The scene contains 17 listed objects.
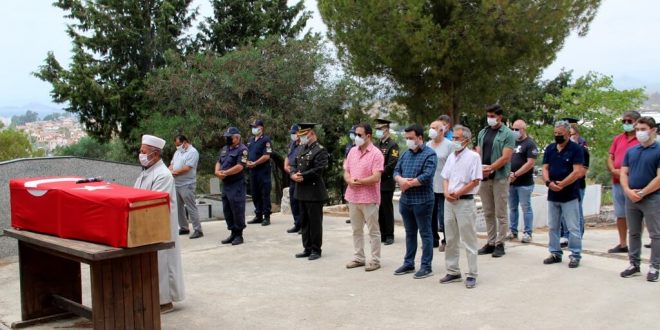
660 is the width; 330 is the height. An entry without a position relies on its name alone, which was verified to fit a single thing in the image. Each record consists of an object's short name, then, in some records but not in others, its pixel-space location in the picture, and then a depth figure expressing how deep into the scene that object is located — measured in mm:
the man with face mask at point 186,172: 10148
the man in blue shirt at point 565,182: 7188
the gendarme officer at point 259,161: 10992
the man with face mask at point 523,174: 8555
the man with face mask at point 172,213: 5961
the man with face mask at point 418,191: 7004
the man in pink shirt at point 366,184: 7500
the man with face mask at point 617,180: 8070
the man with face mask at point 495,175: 7914
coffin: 4594
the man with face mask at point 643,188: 6473
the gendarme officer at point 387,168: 8953
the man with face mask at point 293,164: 10195
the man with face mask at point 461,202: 6633
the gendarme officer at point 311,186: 8156
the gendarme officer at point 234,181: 9547
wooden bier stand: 4730
